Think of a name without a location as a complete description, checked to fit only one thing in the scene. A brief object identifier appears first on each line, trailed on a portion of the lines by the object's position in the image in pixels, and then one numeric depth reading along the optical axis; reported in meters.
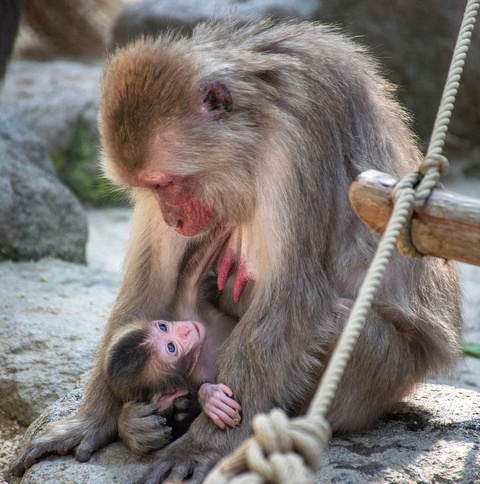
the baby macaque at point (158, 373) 9.12
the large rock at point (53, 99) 24.72
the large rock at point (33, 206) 16.36
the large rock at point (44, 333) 12.38
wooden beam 6.73
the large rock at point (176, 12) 25.31
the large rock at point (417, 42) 25.59
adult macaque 8.81
